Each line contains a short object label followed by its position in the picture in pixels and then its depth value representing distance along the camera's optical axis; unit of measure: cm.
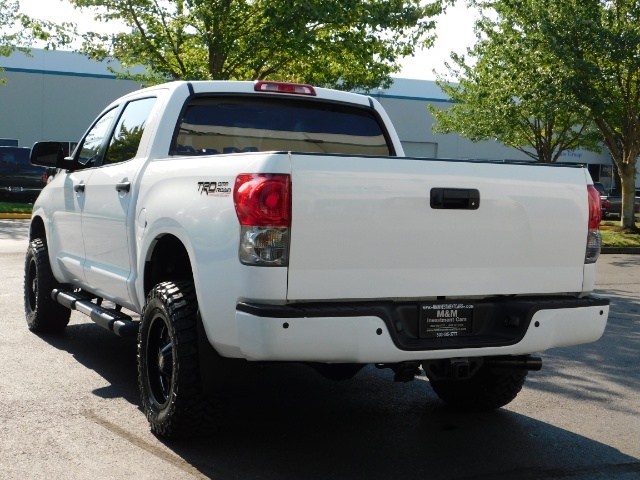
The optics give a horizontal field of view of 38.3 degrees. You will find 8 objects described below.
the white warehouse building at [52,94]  3872
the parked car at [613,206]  3856
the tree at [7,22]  3175
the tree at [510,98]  2308
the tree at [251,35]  2034
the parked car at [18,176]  2859
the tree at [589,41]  2188
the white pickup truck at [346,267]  423
